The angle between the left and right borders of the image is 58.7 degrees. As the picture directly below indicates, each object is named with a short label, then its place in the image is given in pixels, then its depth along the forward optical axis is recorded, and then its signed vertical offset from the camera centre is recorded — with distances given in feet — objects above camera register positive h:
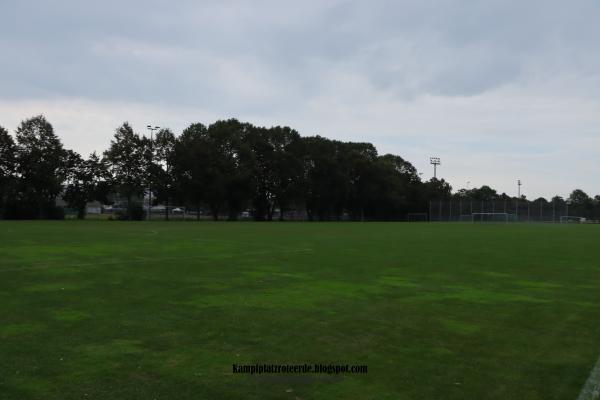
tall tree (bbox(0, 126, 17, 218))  220.02 +18.24
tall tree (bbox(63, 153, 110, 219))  242.78 +13.26
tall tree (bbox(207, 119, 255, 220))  254.88 +24.11
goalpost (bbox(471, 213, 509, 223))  320.91 -1.03
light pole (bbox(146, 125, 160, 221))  246.06 +13.53
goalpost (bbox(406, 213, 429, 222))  353.10 -1.71
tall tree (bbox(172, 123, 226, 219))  248.73 +19.06
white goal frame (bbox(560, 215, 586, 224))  315.88 -2.01
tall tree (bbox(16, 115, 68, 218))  225.56 +19.38
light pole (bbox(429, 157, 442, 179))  439.63 +44.16
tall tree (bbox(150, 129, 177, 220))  247.29 +20.95
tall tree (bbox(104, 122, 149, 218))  241.76 +22.66
